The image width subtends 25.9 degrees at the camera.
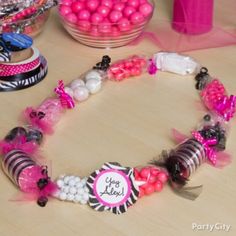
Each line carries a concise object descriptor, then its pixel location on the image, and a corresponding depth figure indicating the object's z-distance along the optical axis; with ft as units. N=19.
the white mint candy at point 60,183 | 2.25
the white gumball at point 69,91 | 2.86
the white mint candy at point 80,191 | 2.21
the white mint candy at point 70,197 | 2.21
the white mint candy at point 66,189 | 2.23
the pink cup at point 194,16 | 3.40
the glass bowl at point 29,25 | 3.27
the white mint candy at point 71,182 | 2.24
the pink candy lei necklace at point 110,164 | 2.22
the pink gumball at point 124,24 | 3.23
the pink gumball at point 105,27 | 3.22
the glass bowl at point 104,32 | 3.24
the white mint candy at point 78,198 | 2.21
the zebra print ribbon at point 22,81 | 2.95
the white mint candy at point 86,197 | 2.21
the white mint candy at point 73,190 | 2.22
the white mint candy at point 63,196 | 2.21
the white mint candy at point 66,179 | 2.26
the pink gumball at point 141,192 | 2.25
